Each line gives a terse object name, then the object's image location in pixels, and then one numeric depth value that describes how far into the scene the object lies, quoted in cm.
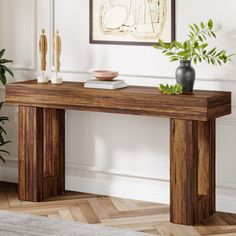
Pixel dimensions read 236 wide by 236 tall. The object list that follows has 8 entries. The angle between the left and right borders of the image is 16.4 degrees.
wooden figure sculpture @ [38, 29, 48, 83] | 625
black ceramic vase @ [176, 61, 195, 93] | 559
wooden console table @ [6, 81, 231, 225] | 545
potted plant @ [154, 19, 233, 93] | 560
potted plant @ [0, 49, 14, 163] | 646
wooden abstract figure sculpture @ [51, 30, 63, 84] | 619
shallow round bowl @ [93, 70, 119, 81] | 593
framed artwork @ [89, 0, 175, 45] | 598
